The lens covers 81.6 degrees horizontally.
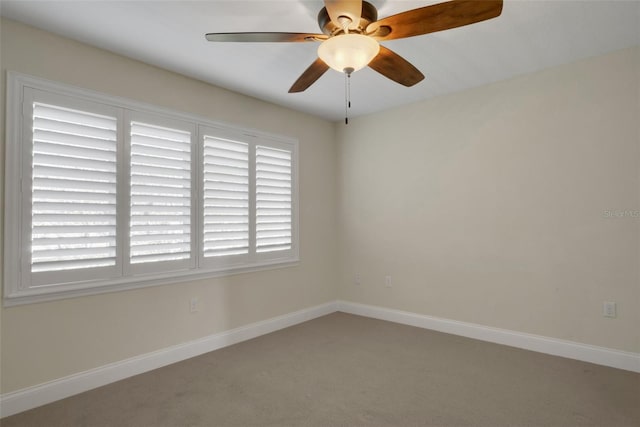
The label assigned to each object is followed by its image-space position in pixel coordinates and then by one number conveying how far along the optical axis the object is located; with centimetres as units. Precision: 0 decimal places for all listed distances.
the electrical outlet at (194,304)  329
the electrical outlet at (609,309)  292
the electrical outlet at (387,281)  431
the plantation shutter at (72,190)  244
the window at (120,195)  239
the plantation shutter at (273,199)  389
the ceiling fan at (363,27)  171
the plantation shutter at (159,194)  291
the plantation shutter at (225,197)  341
